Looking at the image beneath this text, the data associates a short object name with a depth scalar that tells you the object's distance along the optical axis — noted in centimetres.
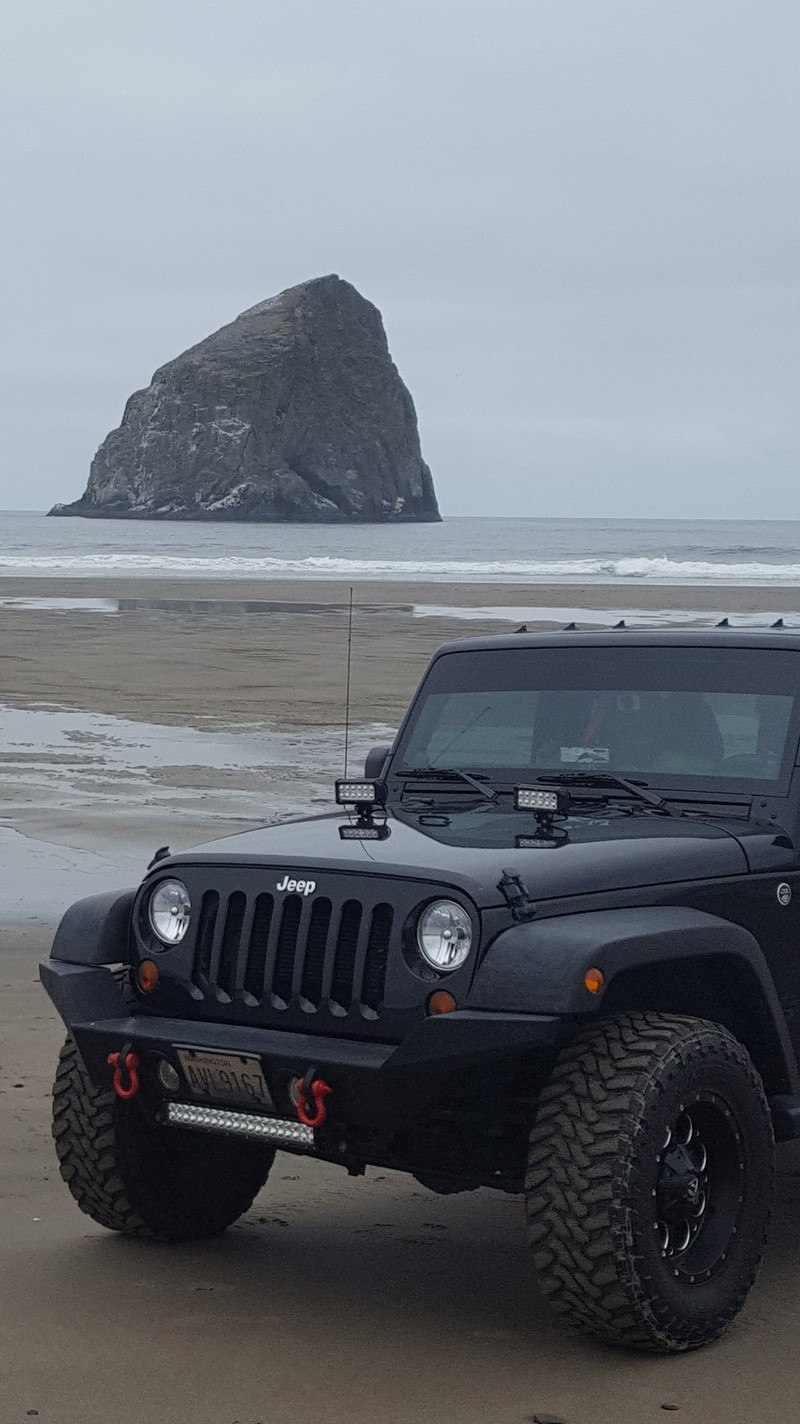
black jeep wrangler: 416
